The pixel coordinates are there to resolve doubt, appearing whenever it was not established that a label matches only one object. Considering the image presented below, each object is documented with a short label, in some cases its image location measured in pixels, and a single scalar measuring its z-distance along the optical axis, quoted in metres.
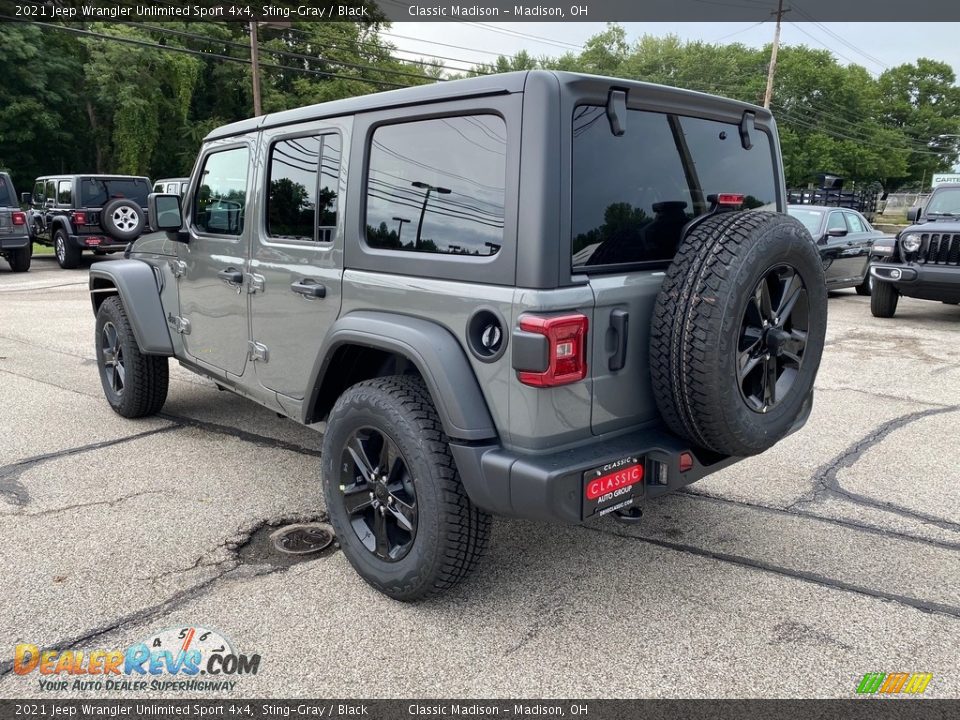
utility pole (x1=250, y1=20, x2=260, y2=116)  27.97
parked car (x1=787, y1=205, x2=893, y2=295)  11.11
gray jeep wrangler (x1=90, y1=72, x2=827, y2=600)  2.53
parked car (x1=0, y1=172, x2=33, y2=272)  14.69
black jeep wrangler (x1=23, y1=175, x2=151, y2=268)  15.62
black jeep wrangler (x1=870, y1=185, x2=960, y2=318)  9.17
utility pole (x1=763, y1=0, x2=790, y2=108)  35.00
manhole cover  3.45
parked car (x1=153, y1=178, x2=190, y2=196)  19.15
